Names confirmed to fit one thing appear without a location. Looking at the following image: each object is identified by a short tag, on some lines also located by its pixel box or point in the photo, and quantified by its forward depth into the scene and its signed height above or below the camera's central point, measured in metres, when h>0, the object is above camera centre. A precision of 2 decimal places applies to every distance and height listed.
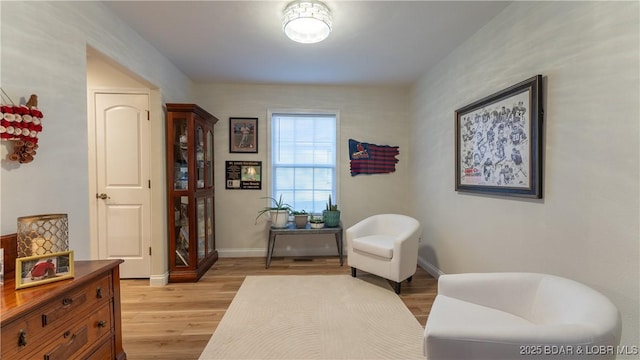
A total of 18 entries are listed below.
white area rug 1.79 -1.17
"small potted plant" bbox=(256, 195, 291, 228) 3.52 -0.52
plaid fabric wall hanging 3.88 +0.27
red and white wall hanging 1.24 +0.25
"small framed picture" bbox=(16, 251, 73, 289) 1.11 -0.40
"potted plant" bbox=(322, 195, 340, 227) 3.58 -0.56
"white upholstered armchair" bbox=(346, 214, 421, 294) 2.63 -0.73
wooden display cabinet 2.92 -0.15
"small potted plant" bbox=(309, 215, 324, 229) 3.53 -0.62
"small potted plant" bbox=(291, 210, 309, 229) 3.58 -0.58
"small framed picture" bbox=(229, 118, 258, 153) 3.77 +0.60
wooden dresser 0.99 -0.61
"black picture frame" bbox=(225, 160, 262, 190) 3.80 +0.02
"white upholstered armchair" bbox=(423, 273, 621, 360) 0.98 -0.64
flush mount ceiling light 1.89 +1.15
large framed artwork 1.79 +0.26
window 3.88 +0.26
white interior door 2.88 +0.08
